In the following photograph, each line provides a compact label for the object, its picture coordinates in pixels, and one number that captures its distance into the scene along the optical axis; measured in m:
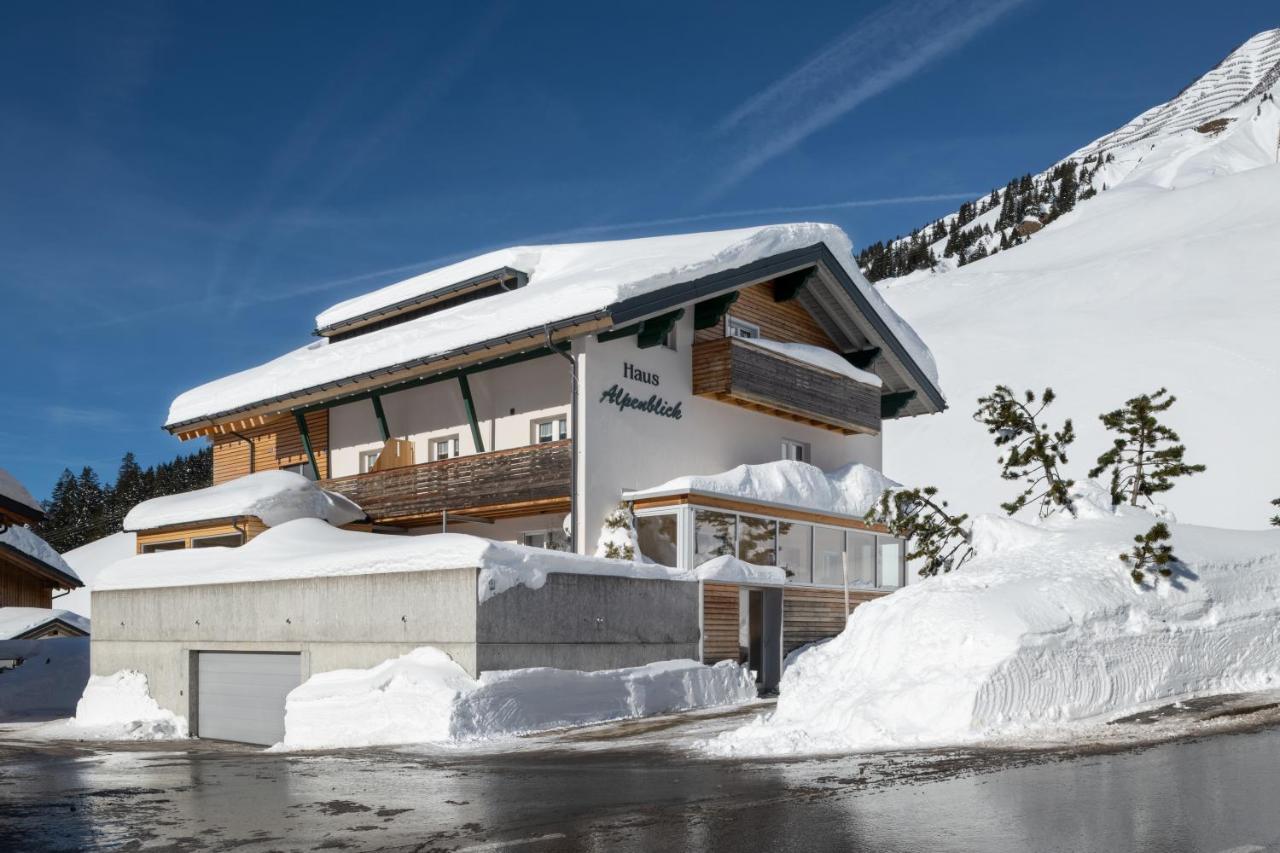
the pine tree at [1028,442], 17.08
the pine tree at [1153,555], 14.74
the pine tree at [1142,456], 17.47
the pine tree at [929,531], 18.20
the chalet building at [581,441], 19.77
